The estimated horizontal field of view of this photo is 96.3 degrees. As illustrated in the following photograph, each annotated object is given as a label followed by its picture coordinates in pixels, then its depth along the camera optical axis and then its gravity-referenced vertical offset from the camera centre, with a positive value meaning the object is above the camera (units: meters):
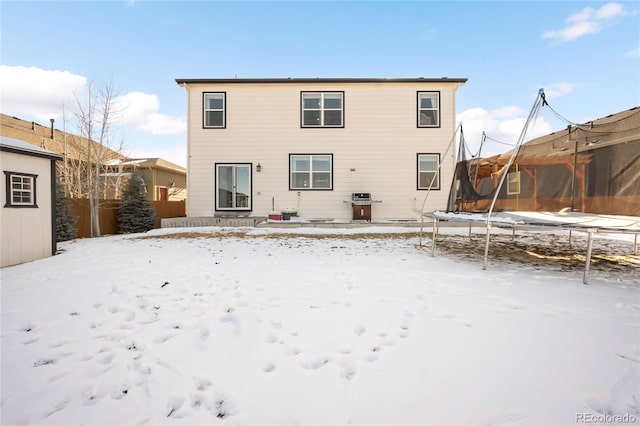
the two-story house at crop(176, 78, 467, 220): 11.35 +2.32
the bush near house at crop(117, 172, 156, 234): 12.47 -0.24
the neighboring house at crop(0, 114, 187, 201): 14.16 +2.25
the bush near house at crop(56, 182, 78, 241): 9.12 -0.48
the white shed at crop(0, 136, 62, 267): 5.52 +0.04
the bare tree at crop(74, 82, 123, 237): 11.11 +3.39
